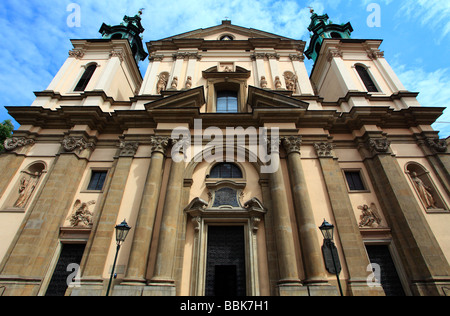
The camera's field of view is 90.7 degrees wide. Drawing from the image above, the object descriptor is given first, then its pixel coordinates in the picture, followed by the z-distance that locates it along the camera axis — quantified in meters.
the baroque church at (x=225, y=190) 8.77
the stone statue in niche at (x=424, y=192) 10.70
